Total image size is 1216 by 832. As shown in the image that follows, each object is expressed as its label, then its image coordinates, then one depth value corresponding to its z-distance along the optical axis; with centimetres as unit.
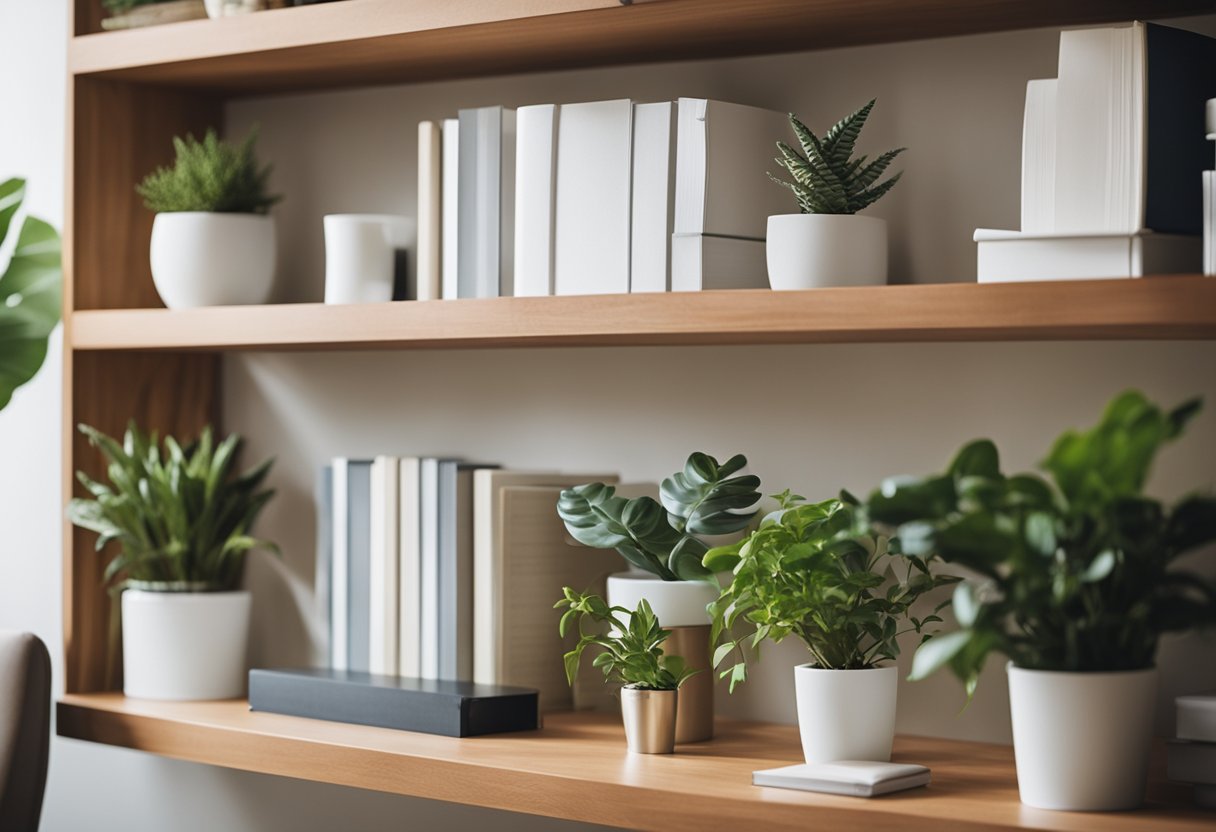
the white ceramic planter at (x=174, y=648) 197
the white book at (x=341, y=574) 195
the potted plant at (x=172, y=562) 197
